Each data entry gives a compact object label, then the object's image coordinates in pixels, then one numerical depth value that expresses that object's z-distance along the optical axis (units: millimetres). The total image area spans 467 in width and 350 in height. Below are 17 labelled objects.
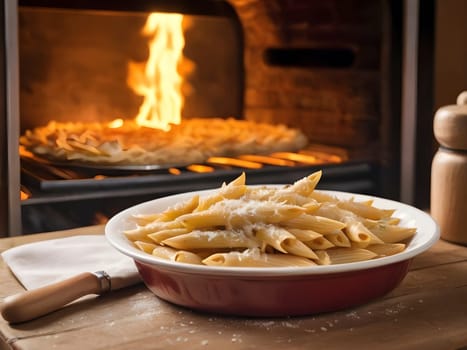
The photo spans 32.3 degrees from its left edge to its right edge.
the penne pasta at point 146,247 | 924
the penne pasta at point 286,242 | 875
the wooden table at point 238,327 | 800
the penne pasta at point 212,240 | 887
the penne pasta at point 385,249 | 934
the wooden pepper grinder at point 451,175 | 1156
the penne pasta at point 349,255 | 894
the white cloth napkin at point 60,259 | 995
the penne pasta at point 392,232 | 968
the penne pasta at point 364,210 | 1023
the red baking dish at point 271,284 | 825
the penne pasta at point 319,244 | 905
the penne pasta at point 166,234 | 926
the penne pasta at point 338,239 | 912
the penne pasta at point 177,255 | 877
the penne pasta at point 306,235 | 894
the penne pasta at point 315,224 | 916
